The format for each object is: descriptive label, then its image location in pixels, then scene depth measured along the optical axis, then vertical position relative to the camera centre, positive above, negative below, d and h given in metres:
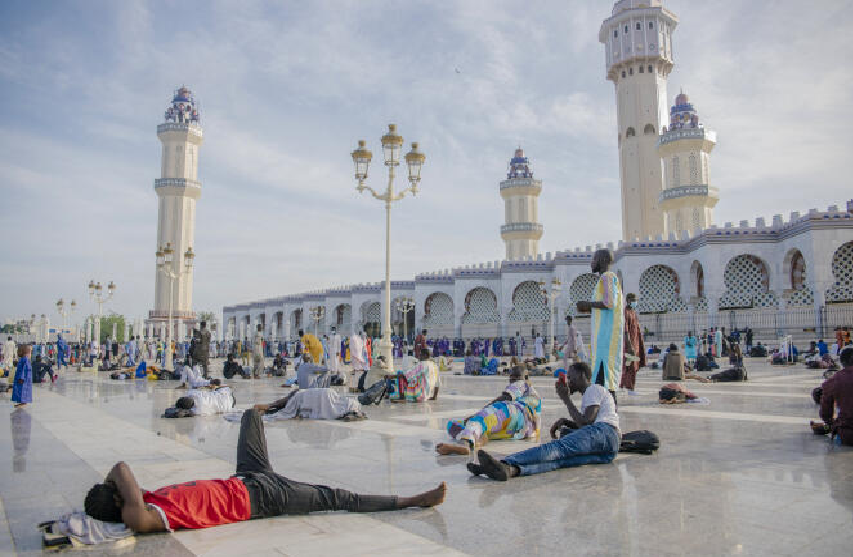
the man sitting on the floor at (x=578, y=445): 3.55 -0.71
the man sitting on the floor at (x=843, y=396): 4.23 -0.47
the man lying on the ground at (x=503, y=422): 4.61 -0.70
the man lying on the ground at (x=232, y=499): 2.59 -0.75
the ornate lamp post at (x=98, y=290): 23.91 +2.02
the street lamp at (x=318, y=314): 39.61 +1.63
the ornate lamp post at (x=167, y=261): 18.19 +2.53
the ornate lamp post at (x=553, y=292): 22.69 +2.11
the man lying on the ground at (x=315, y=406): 6.54 -0.76
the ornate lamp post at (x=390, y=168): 10.71 +3.17
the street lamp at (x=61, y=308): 28.68 +1.59
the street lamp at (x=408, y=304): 36.31 +2.04
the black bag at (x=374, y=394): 7.96 -0.78
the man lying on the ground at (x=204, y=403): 6.86 -0.77
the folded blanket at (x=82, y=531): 2.50 -0.82
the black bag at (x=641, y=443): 4.19 -0.77
